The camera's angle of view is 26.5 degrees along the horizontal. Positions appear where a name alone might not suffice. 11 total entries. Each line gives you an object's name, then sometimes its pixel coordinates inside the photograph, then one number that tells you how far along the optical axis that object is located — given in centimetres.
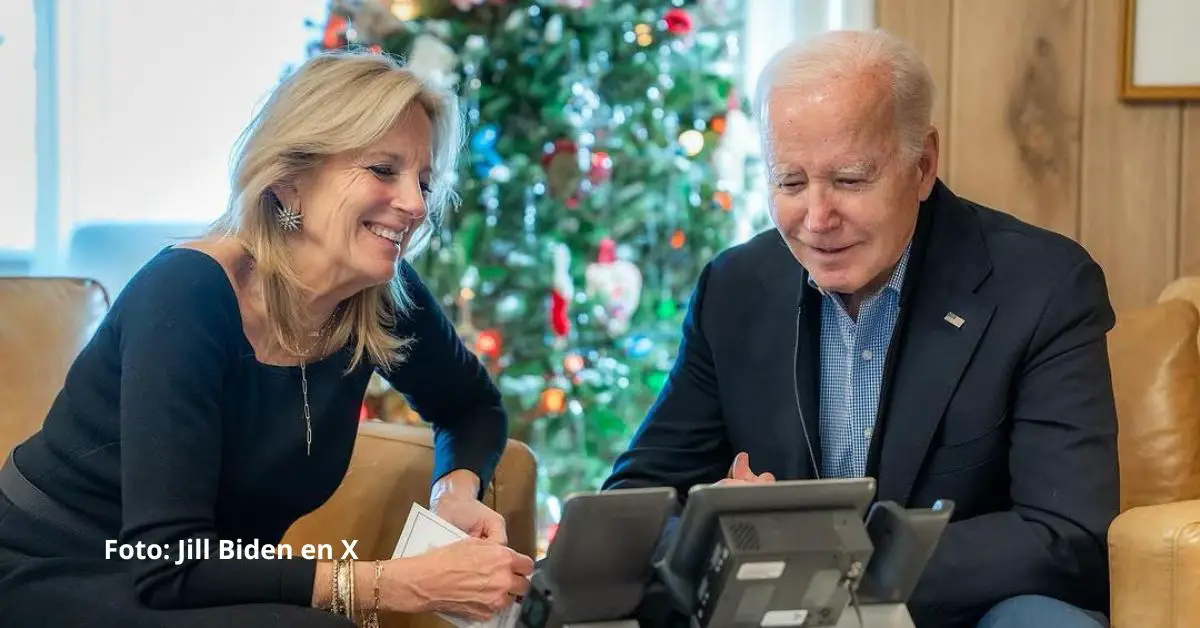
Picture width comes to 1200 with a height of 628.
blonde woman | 235
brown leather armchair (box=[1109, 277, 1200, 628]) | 270
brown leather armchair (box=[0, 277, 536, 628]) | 275
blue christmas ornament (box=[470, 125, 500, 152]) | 339
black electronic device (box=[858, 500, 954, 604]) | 215
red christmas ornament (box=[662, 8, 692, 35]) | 343
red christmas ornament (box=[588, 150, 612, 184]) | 342
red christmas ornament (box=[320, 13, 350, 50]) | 335
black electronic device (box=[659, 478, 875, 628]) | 210
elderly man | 241
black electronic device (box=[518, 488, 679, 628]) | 212
